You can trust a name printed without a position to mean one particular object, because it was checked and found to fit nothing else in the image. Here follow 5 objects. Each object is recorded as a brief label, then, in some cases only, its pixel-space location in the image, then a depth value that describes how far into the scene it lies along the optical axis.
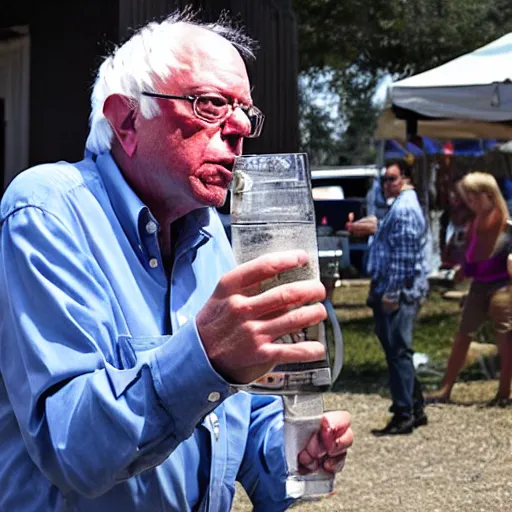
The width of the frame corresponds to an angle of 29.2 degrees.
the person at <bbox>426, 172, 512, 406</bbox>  8.30
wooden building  5.66
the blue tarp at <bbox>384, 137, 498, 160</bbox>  15.53
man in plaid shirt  7.52
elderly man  1.30
